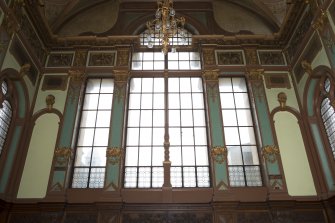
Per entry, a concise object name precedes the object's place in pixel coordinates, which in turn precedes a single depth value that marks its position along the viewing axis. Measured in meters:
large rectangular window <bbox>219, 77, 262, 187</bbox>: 9.06
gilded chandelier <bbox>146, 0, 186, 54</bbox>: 6.24
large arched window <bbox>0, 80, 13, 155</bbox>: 8.88
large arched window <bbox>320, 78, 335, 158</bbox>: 8.73
